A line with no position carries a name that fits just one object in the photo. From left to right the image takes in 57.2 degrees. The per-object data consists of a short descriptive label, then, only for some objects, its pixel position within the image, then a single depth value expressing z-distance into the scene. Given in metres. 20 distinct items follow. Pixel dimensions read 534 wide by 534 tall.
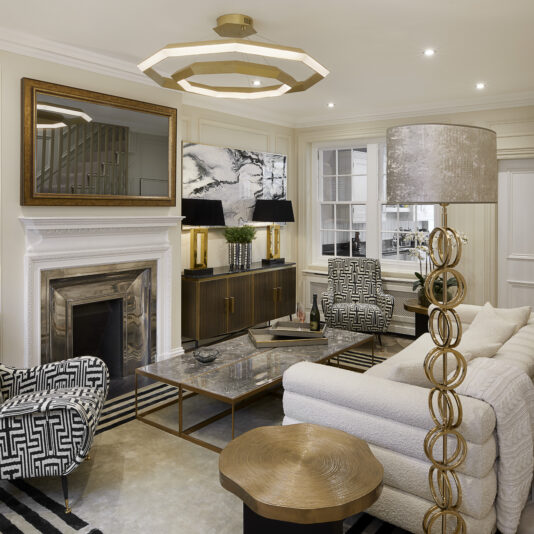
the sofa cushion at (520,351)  2.45
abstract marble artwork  4.98
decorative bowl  3.29
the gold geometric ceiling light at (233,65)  2.54
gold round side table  1.55
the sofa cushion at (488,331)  2.70
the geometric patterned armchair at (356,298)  5.03
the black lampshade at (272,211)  5.59
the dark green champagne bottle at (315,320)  3.93
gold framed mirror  3.36
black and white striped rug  2.13
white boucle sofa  1.83
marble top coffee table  2.90
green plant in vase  5.24
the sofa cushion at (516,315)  3.14
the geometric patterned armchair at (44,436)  2.21
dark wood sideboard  4.73
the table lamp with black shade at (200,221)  4.70
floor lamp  1.54
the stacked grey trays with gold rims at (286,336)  3.71
